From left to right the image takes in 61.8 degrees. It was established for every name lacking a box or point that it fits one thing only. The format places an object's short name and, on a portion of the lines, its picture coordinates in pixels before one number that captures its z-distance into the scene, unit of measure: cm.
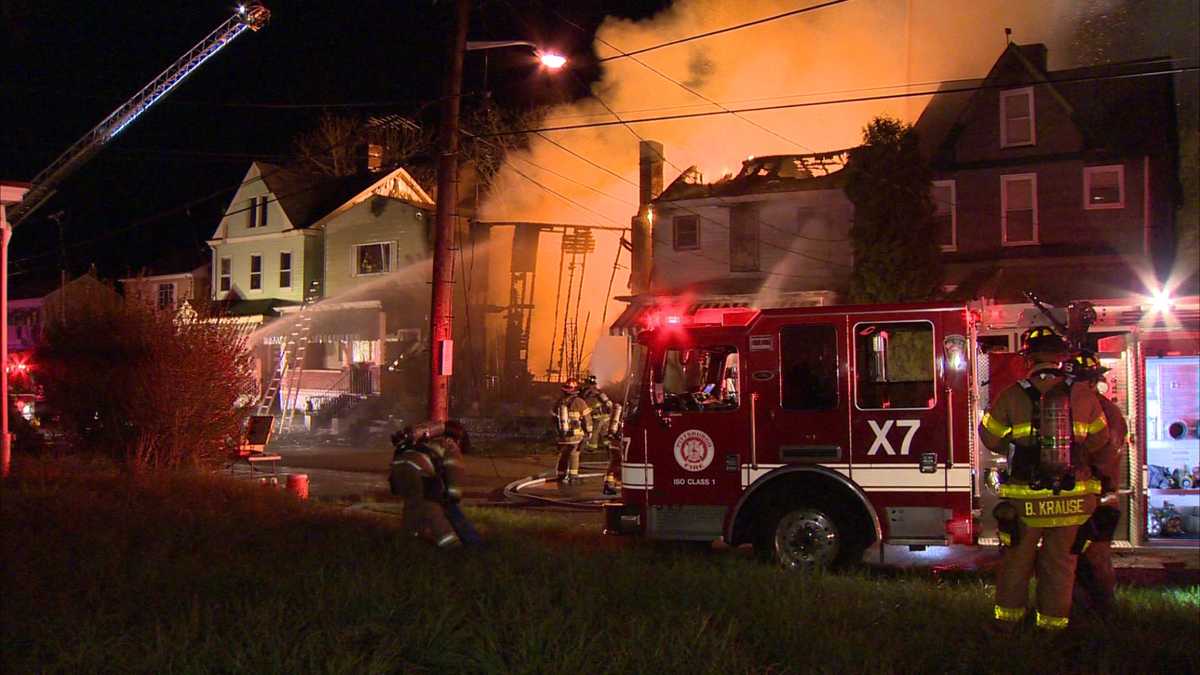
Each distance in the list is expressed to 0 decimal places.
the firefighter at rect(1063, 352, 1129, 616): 566
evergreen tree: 2158
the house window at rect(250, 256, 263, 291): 3444
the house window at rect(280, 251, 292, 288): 3356
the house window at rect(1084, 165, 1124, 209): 2350
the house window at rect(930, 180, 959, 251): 2438
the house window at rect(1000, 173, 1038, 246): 2403
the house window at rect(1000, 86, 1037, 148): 2448
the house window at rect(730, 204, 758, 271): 2605
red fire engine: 742
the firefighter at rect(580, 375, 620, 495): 1503
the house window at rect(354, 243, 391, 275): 3188
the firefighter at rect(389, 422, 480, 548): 684
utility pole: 1330
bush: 1205
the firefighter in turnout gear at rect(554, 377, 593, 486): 1455
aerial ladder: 1873
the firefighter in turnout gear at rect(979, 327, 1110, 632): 554
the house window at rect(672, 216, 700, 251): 2680
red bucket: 1214
